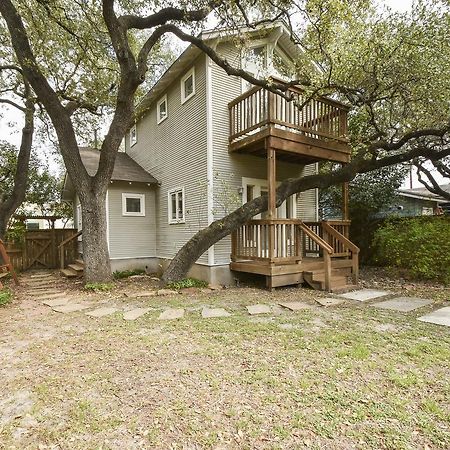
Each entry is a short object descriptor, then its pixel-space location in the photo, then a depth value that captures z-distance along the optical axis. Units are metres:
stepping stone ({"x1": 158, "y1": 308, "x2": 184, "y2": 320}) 5.16
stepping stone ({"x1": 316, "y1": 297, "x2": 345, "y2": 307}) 5.89
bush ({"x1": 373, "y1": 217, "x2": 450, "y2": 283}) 8.05
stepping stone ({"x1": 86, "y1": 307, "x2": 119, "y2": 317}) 5.46
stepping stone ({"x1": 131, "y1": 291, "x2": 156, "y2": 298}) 6.89
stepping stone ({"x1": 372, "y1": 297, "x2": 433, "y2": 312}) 5.58
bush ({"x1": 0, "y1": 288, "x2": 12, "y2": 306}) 6.33
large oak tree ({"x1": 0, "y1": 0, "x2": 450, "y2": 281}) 6.88
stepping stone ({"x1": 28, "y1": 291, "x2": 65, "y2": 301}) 6.96
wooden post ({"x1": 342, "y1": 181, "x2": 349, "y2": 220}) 9.27
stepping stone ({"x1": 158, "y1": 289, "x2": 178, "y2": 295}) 7.12
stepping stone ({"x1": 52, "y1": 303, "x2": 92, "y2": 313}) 5.79
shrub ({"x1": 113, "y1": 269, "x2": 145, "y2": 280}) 10.11
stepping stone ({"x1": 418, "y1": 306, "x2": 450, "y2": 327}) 4.71
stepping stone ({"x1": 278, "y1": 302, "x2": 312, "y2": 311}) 5.57
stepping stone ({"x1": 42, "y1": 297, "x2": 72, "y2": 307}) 6.25
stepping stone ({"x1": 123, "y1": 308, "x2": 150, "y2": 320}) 5.20
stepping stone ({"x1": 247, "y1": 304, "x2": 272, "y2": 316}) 5.37
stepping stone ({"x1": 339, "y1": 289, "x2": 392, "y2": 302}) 6.45
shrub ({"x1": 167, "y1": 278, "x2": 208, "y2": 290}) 7.70
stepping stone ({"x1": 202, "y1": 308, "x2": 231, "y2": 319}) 5.25
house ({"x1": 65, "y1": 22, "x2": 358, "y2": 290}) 7.70
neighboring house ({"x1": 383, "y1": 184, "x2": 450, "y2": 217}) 16.62
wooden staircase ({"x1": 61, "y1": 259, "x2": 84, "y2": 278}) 9.92
